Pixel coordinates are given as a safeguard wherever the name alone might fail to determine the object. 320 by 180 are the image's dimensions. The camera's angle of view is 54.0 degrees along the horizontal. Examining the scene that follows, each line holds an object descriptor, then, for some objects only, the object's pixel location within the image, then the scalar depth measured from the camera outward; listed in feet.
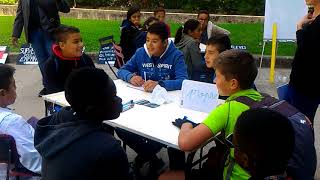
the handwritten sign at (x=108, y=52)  14.44
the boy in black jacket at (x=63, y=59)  9.06
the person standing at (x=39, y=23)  13.80
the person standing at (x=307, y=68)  7.79
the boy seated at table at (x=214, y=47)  8.83
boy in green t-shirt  5.42
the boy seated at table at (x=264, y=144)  3.71
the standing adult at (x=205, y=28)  14.90
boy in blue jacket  9.19
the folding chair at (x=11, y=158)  5.91
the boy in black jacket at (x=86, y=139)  4.26
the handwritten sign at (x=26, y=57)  18.69
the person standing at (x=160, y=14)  16.00
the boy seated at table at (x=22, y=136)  6.12
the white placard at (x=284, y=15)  15.54
